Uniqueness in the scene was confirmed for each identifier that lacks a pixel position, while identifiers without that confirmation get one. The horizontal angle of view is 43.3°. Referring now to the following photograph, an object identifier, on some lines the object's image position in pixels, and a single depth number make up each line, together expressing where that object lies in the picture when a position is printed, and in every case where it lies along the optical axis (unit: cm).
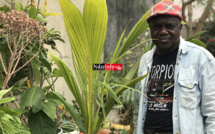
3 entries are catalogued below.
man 167
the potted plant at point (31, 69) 188
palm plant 195
